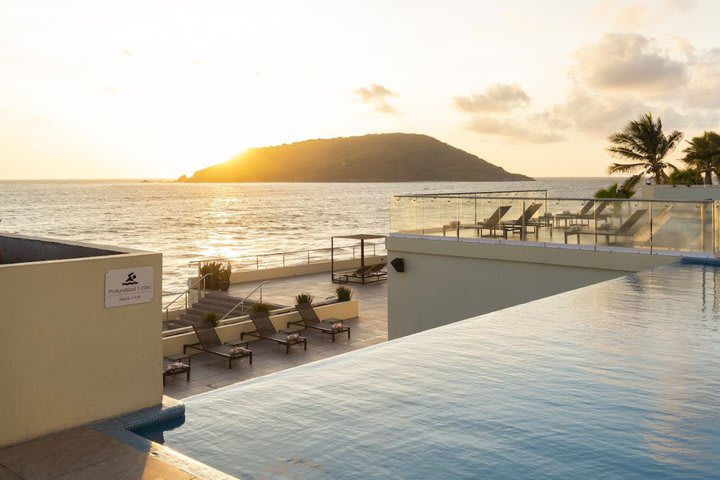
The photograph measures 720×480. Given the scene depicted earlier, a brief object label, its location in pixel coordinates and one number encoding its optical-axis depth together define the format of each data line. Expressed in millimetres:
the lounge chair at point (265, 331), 17312
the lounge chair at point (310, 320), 18875
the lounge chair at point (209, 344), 16156
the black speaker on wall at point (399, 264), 16655
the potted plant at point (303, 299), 19797
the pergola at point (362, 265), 28219
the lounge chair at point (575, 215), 14008
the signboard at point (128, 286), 5000
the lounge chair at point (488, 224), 15188
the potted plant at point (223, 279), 25047
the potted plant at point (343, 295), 20953
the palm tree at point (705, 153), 39188
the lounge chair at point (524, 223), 14750
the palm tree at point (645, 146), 36438
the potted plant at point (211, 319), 17406
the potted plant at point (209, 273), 25016
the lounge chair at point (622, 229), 13312
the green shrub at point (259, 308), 18578
